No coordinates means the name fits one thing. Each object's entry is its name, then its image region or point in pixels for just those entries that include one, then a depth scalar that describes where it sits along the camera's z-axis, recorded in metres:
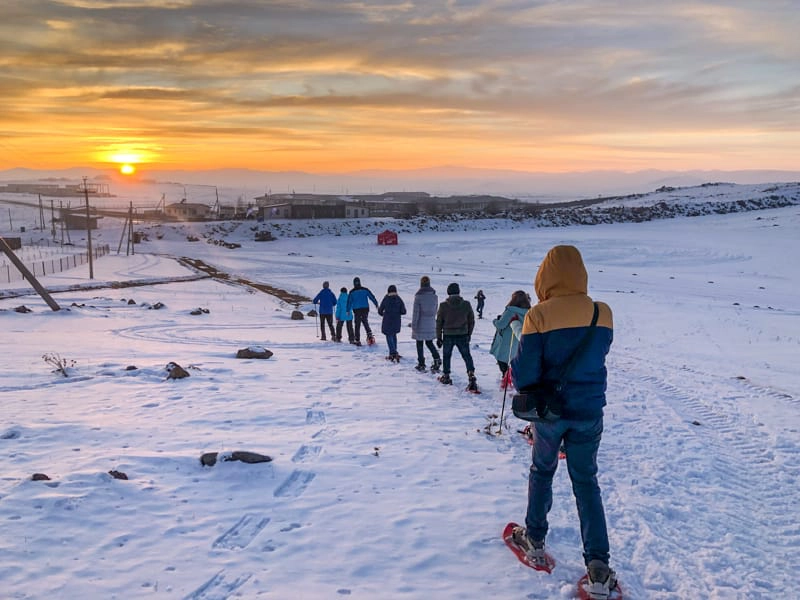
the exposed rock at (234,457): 6.15
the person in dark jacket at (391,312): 12.29
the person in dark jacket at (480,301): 20.52
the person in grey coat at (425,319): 11.23
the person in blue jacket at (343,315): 14.87
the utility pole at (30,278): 21.61
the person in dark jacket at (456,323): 9.82
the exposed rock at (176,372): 9.98
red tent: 62.12
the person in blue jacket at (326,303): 15.91
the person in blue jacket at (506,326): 8.88
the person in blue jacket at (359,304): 14.48
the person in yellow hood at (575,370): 4.02
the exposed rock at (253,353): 12.52
